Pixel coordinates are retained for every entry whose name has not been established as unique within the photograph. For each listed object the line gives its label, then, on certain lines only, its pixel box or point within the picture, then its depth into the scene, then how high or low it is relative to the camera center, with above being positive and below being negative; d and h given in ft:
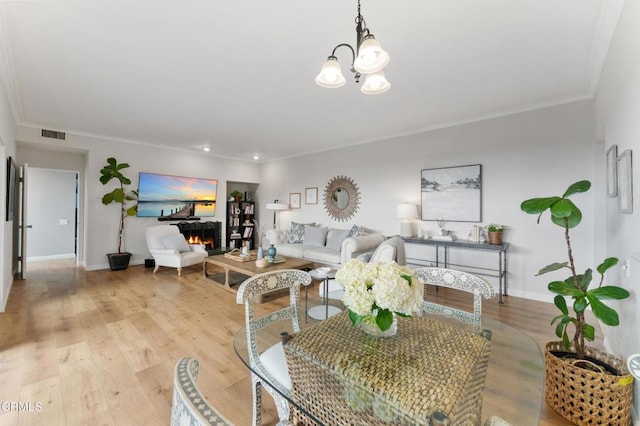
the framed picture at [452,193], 14.08 +1.15
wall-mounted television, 19.60 +1.20
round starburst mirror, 19.22 +1.15
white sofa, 14.83 -1.90
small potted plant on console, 12.74 -0.84
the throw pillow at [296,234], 20.16 -1.48
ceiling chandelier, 5.18 +3.00
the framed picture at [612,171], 6.98 +1.21
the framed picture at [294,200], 23.16 +1.14
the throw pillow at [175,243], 17.12 -1.88
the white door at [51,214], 20.48 -0.23
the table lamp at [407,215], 15.42 -0.02
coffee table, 13.35 -2.62
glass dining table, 3.06 -1.99
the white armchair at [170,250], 16.70 -2.30
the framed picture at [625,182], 5.60 +0.72
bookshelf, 24.62 -0.97
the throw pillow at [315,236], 18.86 -1.50
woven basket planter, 5.07 -3.30
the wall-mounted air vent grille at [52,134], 15.91 +4.41
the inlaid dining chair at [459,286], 5.68 -1.49
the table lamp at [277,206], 23.12 +0.60
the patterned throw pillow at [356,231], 17.15 -1.05
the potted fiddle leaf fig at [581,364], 5.09 -2.97
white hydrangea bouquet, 3.48 -1.01
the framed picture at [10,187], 12.00 +1.05
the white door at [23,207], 14.66 +0.20
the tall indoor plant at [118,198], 17.44 +0.86
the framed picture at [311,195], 21.86 +1.45
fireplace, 21.47 -1.61
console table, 12.55 -1.83
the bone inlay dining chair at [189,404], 1.65 -1.20
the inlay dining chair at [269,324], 4.37 -2.18
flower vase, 3.90 -1.64
